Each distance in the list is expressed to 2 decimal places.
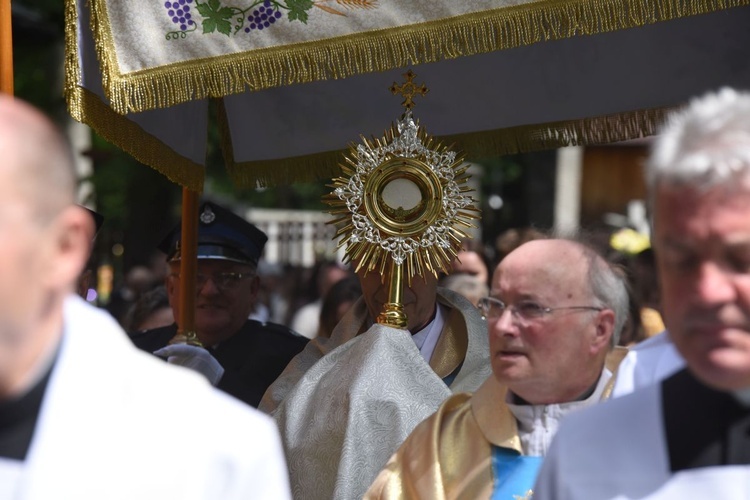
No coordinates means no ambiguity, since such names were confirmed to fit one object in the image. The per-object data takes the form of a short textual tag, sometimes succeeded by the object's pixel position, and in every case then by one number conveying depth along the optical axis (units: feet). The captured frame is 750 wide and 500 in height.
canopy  23.76
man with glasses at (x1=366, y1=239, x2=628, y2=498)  20.03
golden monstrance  25.67
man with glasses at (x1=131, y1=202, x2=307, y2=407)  32.35
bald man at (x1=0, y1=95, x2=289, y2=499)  11.44
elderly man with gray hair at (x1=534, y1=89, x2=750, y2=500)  11.73
